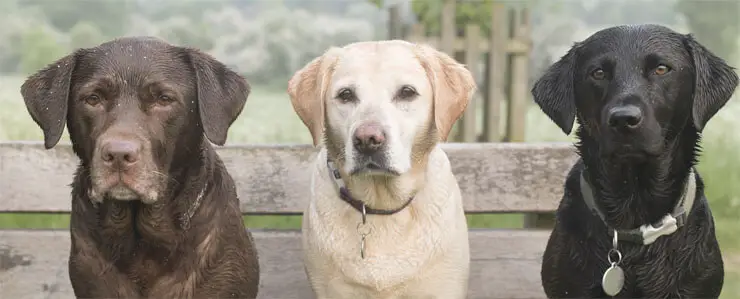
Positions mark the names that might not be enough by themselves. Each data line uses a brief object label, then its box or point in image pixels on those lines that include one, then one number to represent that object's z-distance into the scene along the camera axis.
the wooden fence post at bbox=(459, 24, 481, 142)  7.35
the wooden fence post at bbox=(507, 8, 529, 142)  7.16
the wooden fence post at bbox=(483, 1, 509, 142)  7.26
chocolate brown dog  2.85
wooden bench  3.85
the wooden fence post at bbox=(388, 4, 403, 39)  6.73
